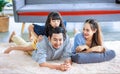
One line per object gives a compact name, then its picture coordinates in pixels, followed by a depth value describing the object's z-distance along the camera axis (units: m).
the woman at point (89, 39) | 2.74
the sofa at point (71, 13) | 4.43
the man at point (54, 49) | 2.57
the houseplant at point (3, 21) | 4.50
